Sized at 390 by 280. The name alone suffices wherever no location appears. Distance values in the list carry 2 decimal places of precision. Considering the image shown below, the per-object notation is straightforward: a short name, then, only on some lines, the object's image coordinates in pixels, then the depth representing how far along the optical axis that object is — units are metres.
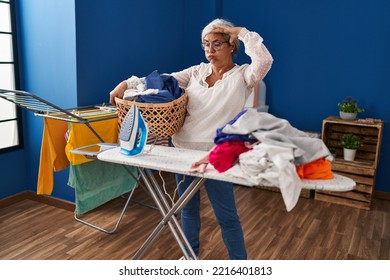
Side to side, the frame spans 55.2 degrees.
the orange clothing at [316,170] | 1.33
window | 2.87
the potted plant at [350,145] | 3.28
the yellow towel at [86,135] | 2.39
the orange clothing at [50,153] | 2.42
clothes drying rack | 2.21
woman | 1.70
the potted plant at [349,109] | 3.27
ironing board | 1.29
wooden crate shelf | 3.15
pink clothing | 1.34
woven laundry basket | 1.65
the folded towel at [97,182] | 2.54
